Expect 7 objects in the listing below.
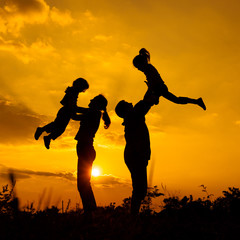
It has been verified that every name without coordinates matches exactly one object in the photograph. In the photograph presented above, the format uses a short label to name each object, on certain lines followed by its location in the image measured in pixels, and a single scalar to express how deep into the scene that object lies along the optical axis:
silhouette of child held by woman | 7.76
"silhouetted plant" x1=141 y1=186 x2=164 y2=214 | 8.60
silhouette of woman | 7.09
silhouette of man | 7.14
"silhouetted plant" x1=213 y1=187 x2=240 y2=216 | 7.62
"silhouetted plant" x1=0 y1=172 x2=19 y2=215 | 8.64
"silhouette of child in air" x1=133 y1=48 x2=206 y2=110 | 7.81
